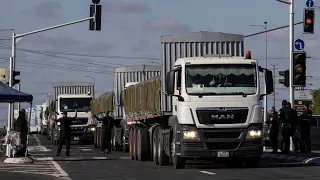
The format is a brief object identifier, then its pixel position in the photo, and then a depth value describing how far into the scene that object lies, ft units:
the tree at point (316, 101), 375.08
